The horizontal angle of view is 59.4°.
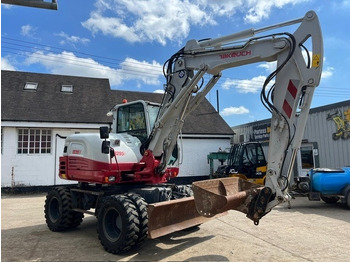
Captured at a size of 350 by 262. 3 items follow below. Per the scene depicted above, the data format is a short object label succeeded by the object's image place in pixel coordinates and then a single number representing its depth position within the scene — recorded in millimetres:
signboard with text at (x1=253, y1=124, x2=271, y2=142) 17359
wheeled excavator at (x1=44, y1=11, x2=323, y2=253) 4910
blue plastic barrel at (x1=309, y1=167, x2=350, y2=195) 10273
